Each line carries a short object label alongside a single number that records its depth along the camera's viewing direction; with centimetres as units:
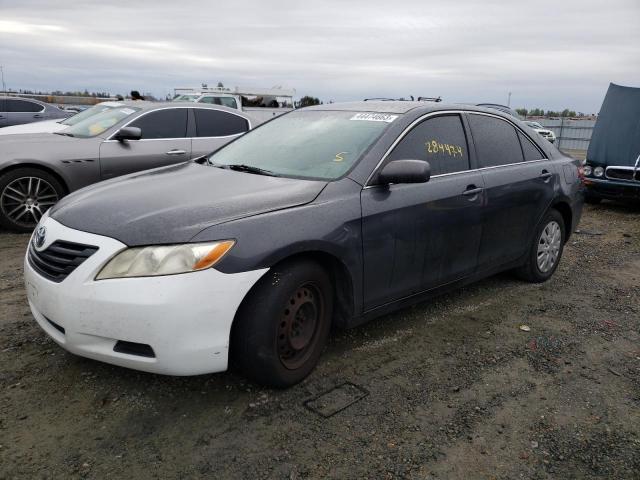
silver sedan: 634
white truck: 1678
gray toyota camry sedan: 263
